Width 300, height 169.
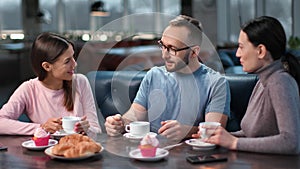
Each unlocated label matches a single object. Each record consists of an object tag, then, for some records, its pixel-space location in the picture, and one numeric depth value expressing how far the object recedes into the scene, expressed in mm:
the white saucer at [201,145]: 2382
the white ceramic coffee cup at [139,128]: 2443
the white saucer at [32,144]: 2444
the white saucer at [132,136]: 2451
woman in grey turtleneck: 2277
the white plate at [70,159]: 2266
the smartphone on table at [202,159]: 2208
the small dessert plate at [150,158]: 2229
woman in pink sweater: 2944
